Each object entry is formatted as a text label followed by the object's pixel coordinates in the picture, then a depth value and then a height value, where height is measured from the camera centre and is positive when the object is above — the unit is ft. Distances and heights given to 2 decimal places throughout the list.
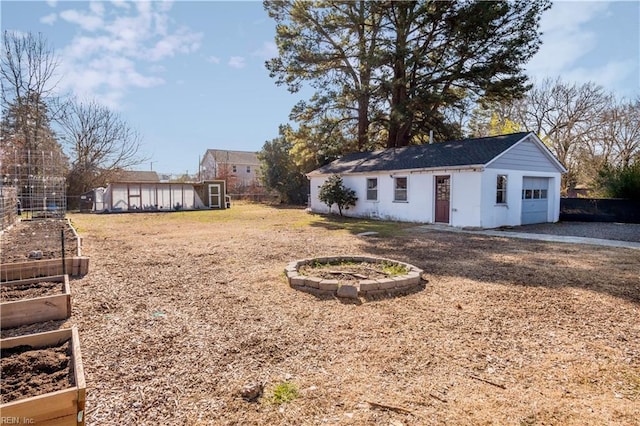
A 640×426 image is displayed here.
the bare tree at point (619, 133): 79.20 +15.68
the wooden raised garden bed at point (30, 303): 11.98 -3.98
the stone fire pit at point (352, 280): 15.90 -4.06
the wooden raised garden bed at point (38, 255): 17.01 -3.45
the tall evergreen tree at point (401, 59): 55.98 +24.95
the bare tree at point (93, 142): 81.25 +13.60
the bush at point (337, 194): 56.39 +0.64
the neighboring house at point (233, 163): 151.12 +16.02
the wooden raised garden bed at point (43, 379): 6.24 -4.01
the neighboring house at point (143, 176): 99.39 +9.24
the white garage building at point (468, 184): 41.04 +1.96
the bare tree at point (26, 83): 67.87 +23.53
